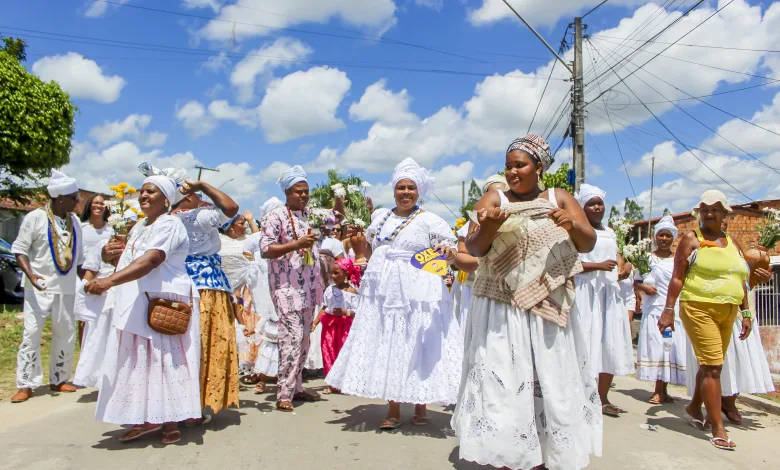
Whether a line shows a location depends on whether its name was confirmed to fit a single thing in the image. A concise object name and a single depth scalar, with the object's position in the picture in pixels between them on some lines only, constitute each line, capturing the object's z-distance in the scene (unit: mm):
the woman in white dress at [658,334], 6855
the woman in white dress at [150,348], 4277
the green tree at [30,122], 12859
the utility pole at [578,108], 17188
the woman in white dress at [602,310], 5891
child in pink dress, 7211
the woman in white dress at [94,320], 5926
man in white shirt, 6184
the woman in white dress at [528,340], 3420
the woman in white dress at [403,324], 4992
